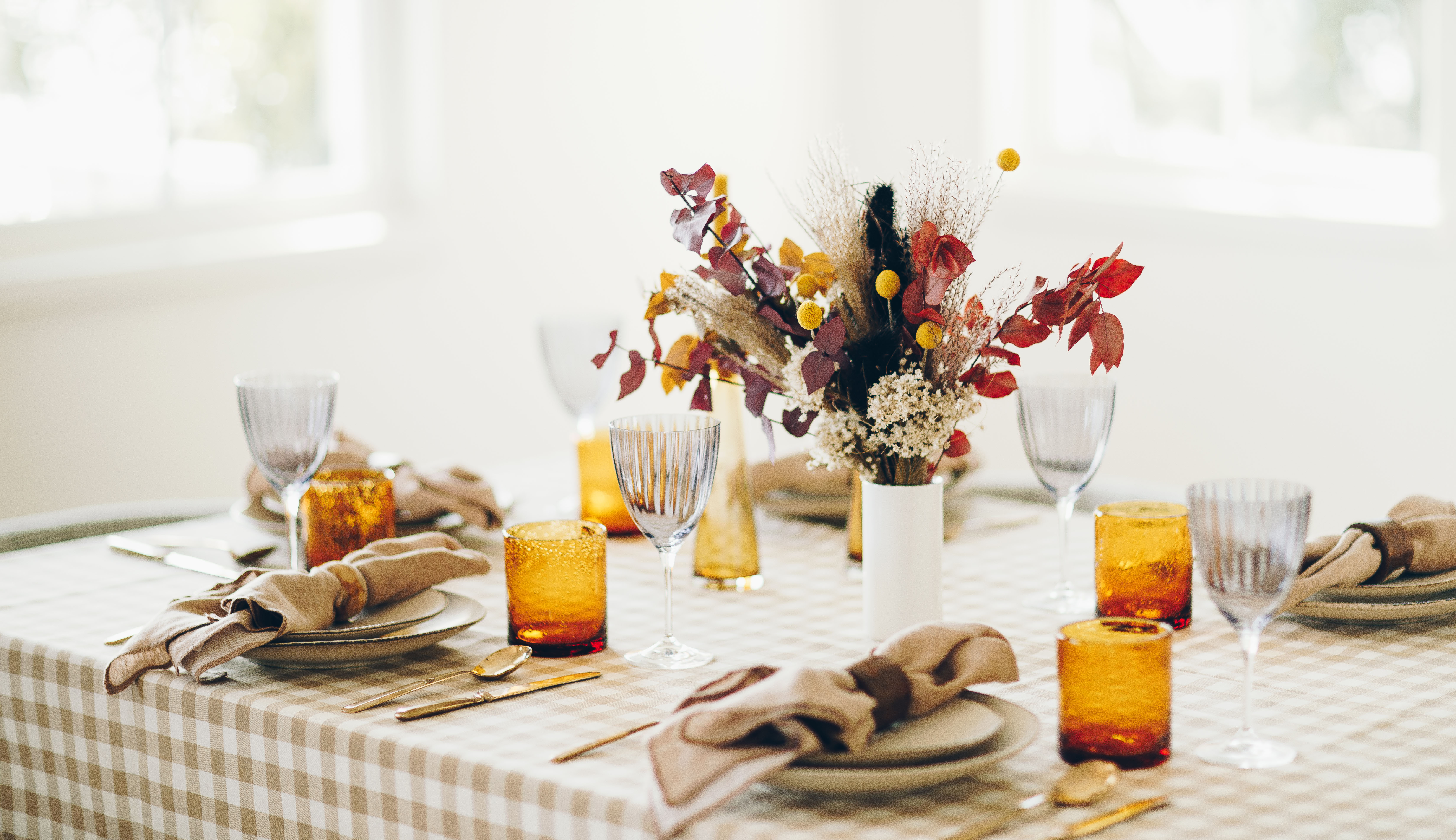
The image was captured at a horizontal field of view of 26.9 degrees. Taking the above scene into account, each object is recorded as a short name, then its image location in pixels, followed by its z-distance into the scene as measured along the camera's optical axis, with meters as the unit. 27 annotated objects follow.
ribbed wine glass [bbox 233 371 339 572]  2.56
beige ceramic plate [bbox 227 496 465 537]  2.83
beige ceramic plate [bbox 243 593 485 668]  2.34
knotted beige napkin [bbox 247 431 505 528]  2.83
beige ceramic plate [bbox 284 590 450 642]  2.35
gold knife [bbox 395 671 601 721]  2.24
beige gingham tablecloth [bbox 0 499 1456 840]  2.08
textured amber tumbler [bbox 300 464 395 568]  2.64
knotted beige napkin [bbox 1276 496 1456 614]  2.42
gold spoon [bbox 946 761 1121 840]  2.06
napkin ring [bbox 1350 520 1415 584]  2.45
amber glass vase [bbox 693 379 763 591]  2.66
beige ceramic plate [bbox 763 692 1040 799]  2.07
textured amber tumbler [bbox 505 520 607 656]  2.40
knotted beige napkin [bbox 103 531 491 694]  2.32
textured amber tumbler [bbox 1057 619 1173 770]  2.13
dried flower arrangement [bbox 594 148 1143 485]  2.36
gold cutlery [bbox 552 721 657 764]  2.15
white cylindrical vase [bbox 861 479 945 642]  2.43
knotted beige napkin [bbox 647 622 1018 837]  2.05
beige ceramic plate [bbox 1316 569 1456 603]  2.44
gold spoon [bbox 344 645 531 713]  2.31
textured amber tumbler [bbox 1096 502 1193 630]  2.44
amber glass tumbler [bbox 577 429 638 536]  2.84
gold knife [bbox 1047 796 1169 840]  2.02
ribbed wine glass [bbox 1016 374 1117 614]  2.51
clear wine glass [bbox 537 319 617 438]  2.94
